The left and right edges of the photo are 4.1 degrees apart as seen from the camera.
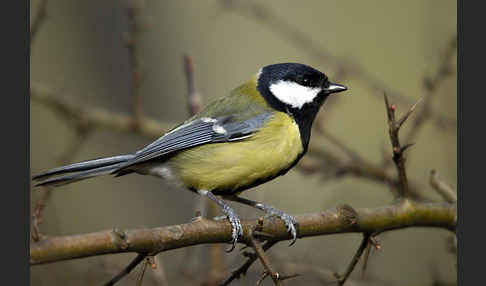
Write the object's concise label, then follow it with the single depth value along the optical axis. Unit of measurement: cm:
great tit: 265
